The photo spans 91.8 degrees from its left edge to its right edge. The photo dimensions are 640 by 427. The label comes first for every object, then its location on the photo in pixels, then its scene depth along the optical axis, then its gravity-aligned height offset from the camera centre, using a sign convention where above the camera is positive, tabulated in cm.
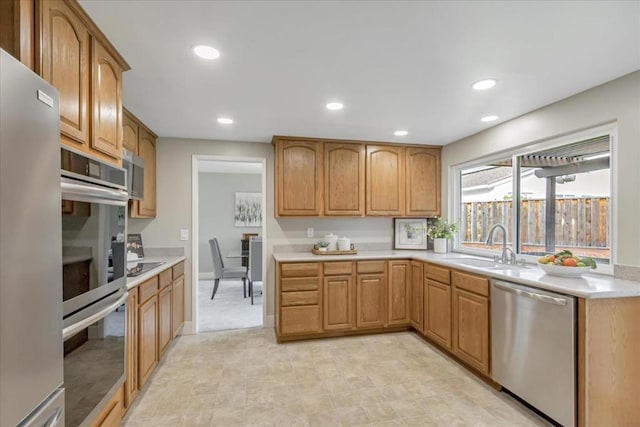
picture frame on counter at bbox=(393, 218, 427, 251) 423 -26
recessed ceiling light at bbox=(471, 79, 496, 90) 220 +94
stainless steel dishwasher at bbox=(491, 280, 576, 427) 187 -89
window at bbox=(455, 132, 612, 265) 243 +15
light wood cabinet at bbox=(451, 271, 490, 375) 254 -92
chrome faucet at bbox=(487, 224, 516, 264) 293 -36
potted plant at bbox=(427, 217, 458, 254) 392 -25
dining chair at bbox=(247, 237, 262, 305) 510 -81
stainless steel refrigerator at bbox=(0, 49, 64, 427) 81 -11
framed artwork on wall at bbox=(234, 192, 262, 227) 703 +8
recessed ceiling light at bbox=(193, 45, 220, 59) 176 +94
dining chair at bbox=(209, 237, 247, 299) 513 -97
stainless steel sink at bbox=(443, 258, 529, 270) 279 -49
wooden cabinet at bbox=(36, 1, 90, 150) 126 +66
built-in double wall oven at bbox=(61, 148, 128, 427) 124 -33
